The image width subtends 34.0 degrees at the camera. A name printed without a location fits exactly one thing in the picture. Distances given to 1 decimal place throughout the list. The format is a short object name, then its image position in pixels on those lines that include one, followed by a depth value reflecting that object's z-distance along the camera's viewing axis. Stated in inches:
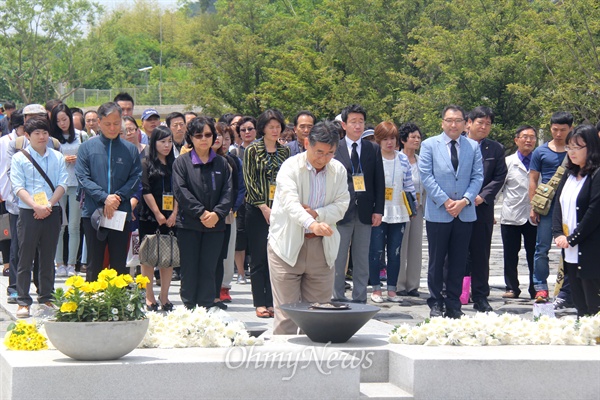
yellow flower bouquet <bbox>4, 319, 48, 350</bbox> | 244.2
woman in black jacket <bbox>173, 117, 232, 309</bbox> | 370.3
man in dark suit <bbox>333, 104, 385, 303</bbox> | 410.6
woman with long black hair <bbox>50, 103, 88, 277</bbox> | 475.8
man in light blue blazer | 389.1
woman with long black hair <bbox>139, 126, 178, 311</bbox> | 397.1
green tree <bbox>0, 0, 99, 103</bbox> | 2331.4
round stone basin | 255.4
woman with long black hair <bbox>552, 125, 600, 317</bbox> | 317.4
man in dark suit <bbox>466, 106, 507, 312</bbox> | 412.2
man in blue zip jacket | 378.6
